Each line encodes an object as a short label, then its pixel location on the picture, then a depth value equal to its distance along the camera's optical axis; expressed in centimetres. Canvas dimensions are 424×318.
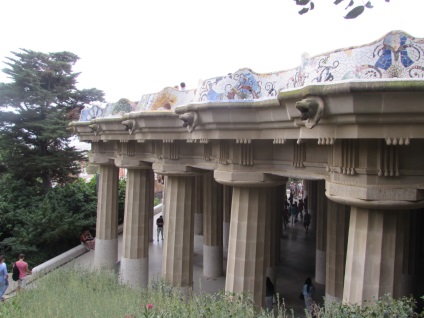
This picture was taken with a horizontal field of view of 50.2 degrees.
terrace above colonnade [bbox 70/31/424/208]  640
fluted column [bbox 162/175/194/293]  1388
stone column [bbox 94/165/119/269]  2005
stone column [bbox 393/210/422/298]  1385
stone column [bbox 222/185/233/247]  2247
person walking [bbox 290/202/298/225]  3106
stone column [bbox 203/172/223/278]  1905
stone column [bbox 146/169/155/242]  1722
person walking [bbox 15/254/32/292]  1600
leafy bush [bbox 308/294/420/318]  627
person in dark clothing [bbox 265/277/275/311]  1381
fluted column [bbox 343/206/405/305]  735
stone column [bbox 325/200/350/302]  1292
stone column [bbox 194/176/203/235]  2681
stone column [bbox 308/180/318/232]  2713
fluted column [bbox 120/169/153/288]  1648
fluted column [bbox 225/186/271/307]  1068
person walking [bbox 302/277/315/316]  1356
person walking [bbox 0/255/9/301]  1493
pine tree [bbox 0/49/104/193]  2650
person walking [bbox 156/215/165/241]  2583
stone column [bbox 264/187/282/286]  1623
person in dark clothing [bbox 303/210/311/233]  2717
